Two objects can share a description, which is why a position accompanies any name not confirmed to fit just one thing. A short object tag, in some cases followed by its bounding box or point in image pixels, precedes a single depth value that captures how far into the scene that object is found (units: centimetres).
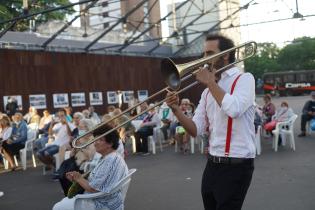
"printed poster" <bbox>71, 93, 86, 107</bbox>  1837
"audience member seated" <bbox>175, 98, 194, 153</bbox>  908
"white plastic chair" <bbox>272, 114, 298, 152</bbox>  838
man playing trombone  220
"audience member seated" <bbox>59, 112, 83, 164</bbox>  714
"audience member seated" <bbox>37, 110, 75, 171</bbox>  724
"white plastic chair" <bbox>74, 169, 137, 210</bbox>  325
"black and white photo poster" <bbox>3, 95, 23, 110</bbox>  1564
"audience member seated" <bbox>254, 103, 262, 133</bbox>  827
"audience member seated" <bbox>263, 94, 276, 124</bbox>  1015
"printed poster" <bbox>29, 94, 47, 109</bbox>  1680
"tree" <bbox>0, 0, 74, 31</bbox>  1809
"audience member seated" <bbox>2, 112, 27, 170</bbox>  811
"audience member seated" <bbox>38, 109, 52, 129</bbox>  1051
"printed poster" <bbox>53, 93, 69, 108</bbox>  1762
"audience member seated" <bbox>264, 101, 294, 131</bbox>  894
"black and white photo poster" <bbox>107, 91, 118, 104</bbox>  1995
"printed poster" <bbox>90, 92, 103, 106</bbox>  1921
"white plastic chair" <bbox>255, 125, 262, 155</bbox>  798
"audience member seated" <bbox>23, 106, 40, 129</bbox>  1059
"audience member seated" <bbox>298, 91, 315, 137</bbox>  1043
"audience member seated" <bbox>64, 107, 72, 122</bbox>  879
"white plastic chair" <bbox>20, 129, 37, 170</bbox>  806
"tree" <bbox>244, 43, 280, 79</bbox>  5117
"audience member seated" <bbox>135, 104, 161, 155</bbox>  925
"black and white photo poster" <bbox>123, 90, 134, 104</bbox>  2084
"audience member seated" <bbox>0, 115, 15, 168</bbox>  811
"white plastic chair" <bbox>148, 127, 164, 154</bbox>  924
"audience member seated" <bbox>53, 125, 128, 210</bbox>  325
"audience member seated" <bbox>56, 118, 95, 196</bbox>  446
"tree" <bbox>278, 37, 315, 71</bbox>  4915
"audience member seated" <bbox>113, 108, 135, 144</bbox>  931
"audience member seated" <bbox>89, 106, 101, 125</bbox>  1108
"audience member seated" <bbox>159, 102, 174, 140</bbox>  1081
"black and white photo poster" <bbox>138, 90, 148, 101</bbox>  2165
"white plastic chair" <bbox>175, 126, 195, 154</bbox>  887
